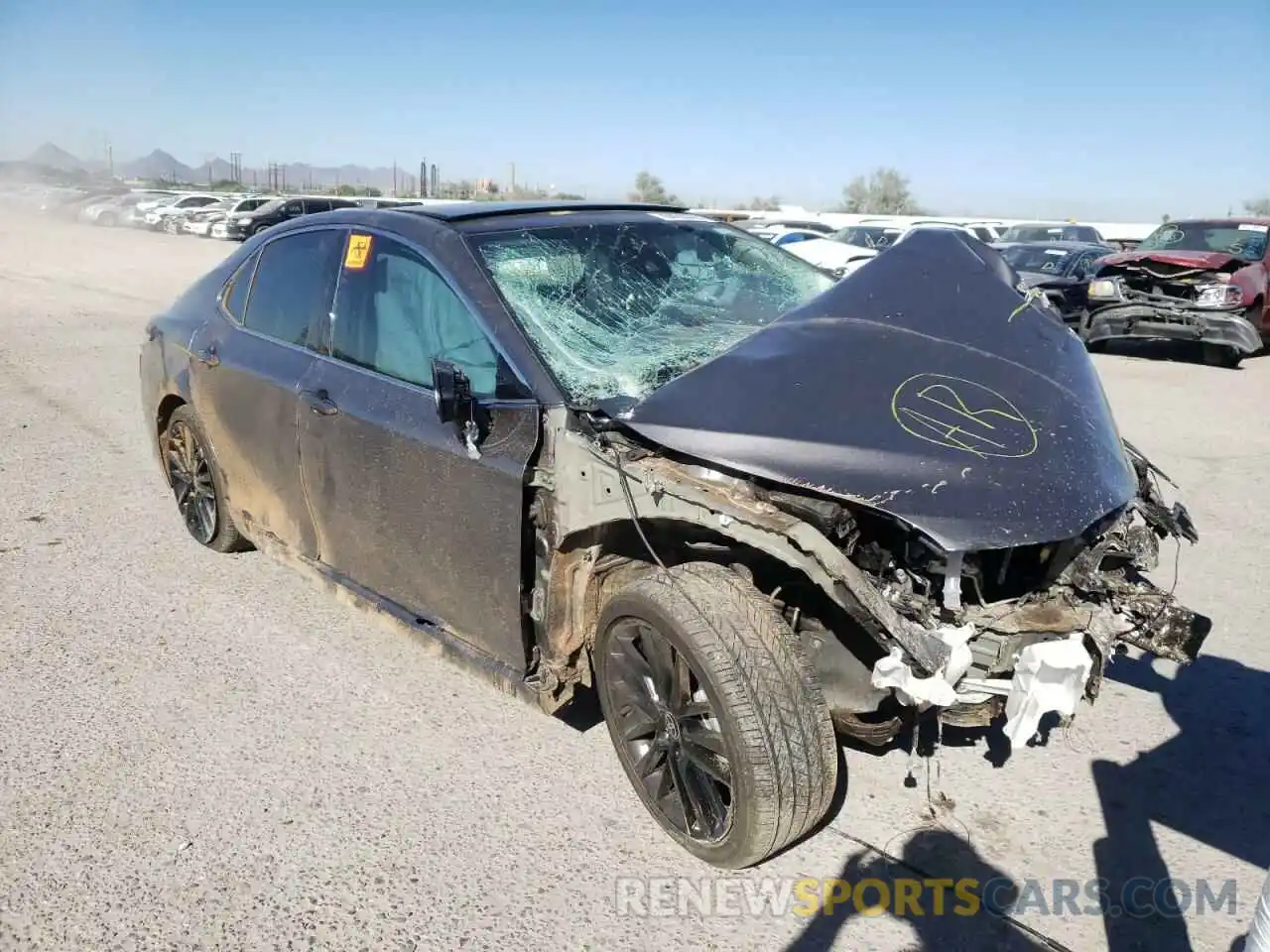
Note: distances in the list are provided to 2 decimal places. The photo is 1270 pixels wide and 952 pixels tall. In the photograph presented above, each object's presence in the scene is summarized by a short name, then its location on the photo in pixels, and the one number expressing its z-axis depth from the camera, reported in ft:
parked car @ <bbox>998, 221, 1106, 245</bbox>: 66.90
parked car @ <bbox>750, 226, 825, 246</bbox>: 62.64
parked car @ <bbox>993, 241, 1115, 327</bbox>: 42.42
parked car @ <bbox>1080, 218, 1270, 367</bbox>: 35.76
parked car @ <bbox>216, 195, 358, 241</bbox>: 97.66
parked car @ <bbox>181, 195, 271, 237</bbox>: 107.34
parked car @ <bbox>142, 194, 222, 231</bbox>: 115.55
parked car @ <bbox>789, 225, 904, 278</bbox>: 53.81
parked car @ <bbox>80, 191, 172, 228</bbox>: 124.36
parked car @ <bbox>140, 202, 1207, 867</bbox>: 7.95
